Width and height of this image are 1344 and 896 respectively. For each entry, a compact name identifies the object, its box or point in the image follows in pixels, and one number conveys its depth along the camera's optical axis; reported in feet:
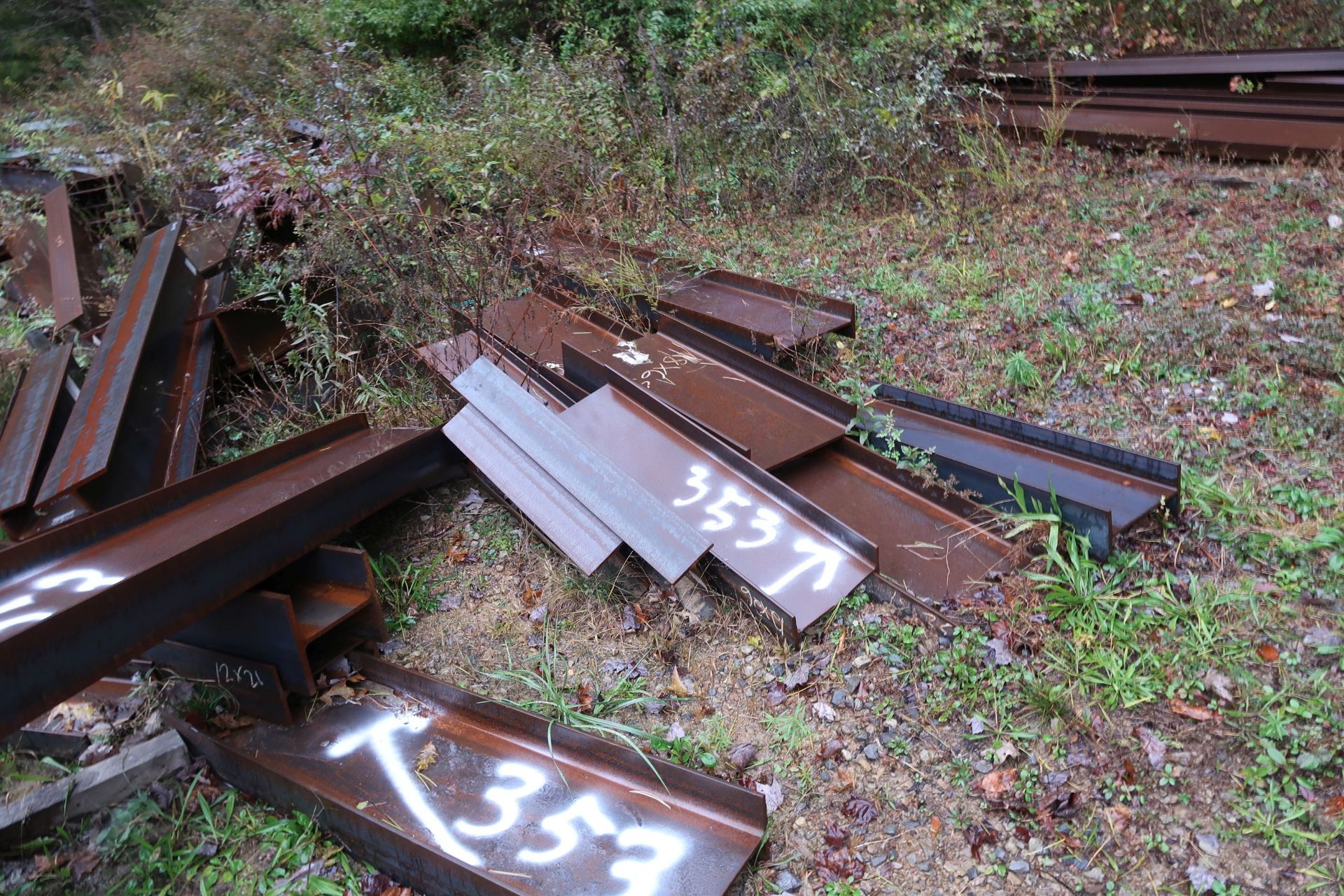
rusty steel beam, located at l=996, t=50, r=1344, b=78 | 19.22
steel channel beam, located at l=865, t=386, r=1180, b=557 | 10.19
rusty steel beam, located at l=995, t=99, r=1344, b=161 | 18.63
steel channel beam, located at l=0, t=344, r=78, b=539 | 12.17
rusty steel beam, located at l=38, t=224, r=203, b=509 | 11.69
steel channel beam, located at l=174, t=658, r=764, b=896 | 7.80
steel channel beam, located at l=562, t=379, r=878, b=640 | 10.11
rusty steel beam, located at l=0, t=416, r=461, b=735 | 7.61
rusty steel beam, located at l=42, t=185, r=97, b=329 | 17.39
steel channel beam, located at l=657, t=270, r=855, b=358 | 14.65
